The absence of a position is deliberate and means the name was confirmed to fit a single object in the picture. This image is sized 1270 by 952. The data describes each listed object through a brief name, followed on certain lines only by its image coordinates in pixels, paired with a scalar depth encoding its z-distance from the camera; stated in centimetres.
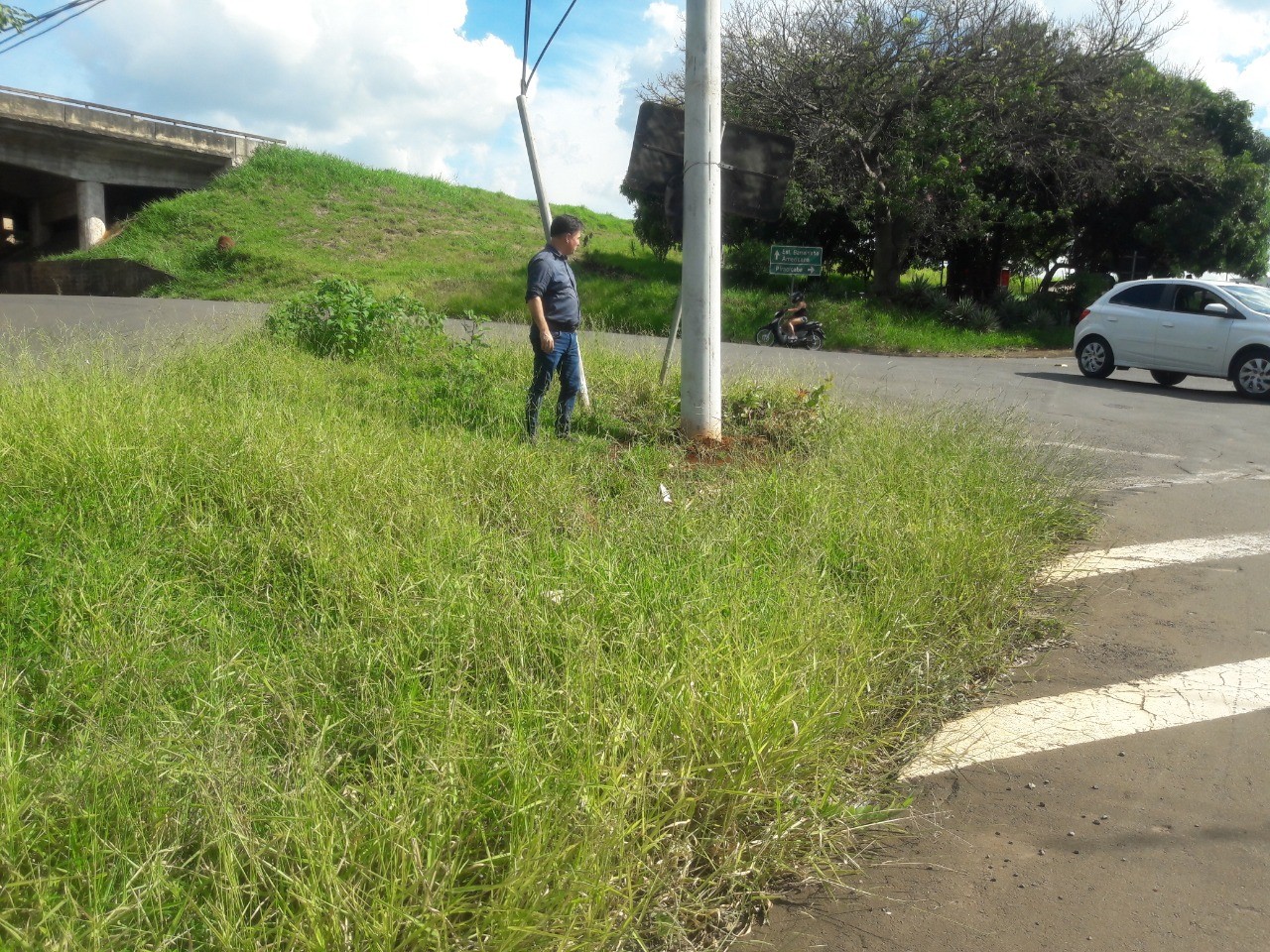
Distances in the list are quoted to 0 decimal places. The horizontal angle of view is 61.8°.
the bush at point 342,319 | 1070
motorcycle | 2088
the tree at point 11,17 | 1100
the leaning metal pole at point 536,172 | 845
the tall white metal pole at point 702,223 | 764
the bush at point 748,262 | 2602
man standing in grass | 738
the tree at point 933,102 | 2311
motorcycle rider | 2073
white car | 1460
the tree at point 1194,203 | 2630
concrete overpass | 3325
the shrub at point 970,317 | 2469
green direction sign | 2116
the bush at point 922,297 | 2517
